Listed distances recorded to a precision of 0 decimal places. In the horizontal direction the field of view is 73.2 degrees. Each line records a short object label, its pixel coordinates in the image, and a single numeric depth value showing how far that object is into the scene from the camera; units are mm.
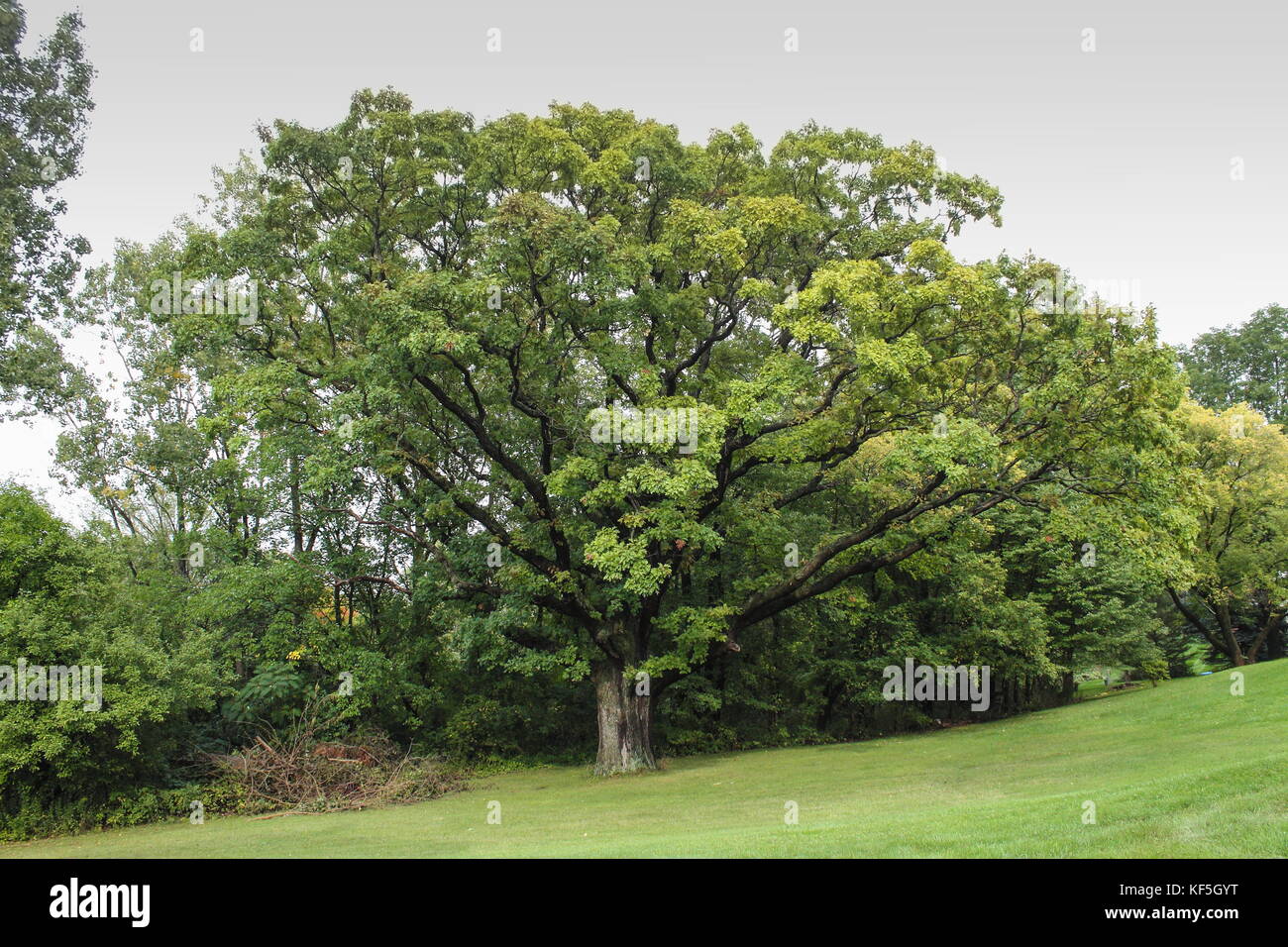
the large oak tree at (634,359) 15953
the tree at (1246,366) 51156
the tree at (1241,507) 34062
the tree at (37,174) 22328
